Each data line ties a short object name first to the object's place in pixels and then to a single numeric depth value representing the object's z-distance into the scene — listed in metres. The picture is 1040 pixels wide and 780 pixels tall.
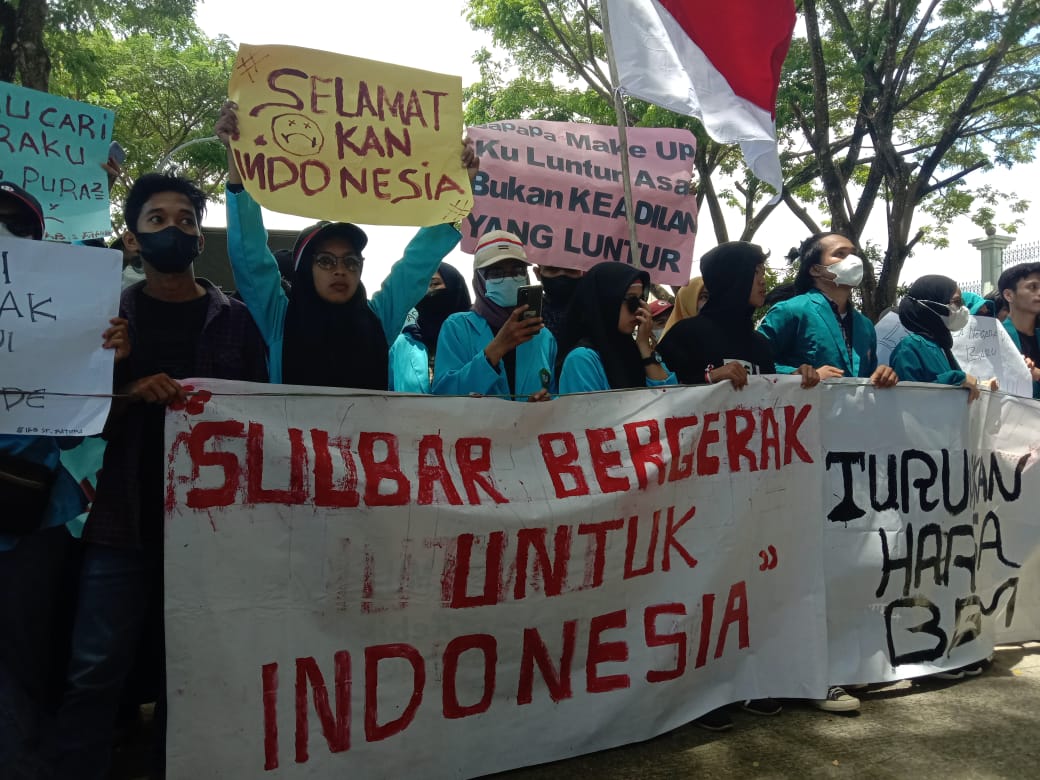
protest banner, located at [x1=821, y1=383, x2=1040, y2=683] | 3.65
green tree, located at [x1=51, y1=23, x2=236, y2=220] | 17.73
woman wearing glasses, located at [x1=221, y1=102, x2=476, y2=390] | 2.95
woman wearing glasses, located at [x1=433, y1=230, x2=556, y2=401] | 3.16
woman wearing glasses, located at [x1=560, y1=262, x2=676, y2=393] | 3.45
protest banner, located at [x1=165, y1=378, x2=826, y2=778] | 2.54
